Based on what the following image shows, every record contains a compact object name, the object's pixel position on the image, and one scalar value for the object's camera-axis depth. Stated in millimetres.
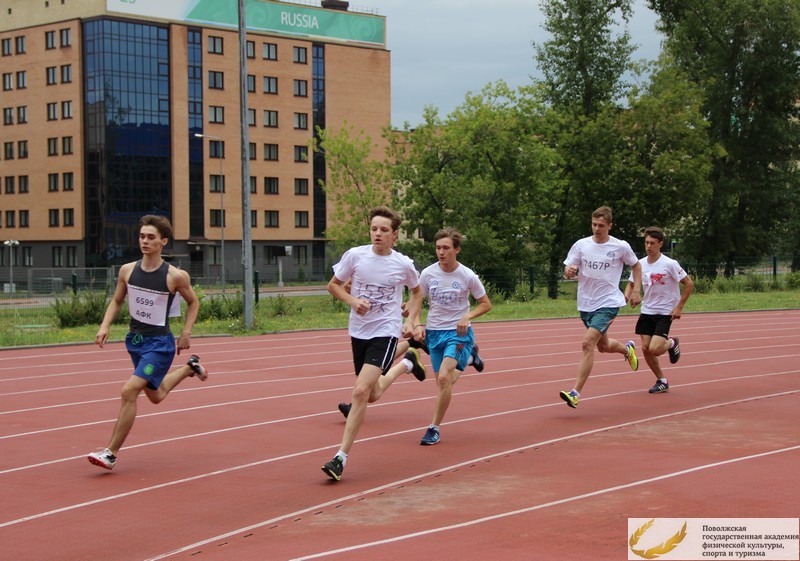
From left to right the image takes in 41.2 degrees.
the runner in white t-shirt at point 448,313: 9352
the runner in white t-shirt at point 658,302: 12805
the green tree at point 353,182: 42031
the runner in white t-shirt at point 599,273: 11312
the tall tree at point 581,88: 53875
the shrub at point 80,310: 25625
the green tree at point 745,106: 53062
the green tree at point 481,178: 41812
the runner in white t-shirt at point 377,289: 8305
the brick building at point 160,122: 73938
